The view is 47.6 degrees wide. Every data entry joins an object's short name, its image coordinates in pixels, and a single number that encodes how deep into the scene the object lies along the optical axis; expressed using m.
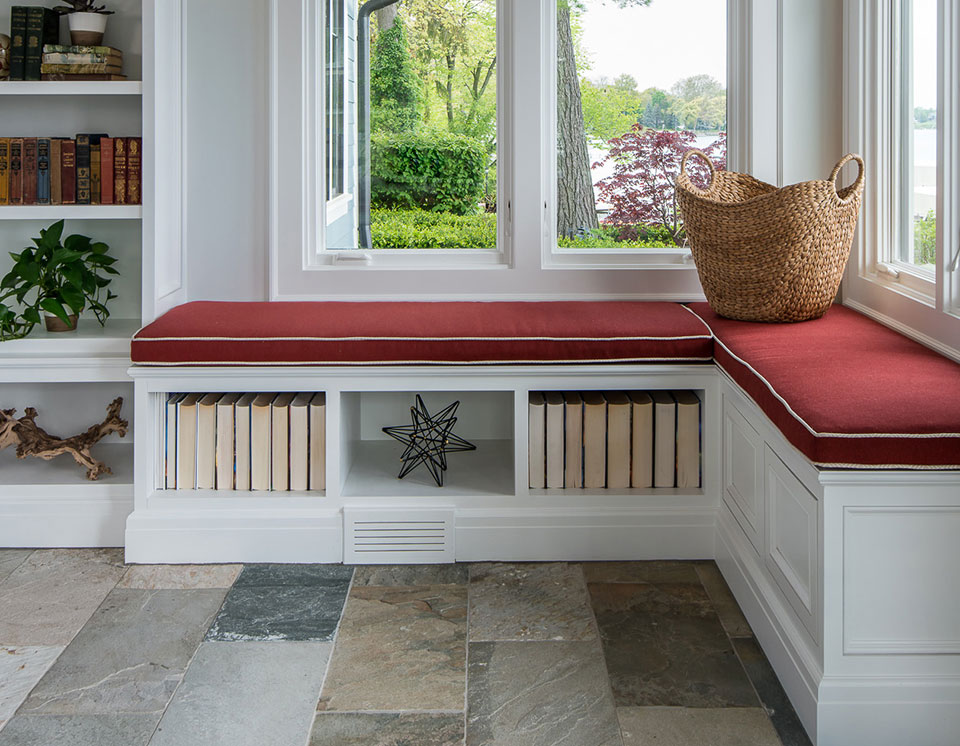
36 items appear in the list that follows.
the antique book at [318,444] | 3.10
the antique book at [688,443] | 3.10
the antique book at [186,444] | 3.11
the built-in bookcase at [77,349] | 3.13
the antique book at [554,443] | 3.10
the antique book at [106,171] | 3.25
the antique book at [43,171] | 3.26
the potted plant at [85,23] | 3.26
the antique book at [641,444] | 3.10
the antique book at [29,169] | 3.26
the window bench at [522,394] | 2.50
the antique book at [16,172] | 3.26
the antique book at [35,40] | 3.25
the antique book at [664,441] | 3.10
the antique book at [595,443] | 3.10
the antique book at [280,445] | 3.11
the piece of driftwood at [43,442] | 3.22
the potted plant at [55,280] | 3.18
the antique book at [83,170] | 3.25
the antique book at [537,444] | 3.10
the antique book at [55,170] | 3.27
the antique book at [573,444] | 3.10
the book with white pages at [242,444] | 3.11
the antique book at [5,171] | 3.26
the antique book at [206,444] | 3.11
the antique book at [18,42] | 3.25
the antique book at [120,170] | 3.25
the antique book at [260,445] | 3.10
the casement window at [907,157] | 2.62
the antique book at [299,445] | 3.10
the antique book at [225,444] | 3.10
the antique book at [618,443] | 3.11
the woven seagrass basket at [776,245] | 2.89
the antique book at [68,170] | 3.27
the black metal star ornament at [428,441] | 3.26
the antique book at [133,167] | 3.25
